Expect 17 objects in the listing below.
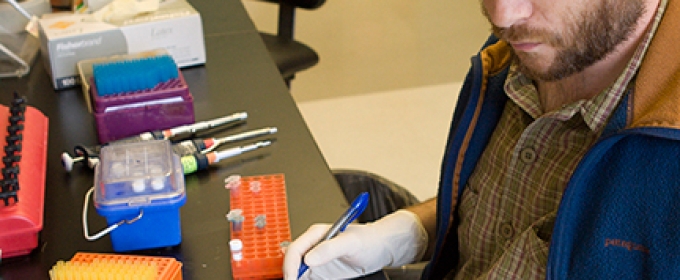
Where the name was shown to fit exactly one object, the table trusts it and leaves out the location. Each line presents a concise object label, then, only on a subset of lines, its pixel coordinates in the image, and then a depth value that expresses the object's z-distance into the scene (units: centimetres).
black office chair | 253
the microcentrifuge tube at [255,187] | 160
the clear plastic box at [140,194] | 146
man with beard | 140
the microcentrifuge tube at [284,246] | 148
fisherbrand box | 184
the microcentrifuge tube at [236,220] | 152
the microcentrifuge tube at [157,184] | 147
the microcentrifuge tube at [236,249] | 147
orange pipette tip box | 142
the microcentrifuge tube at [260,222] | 152
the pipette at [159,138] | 167
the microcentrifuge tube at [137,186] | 147
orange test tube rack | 147
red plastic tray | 149
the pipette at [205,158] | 165
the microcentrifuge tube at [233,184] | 160
